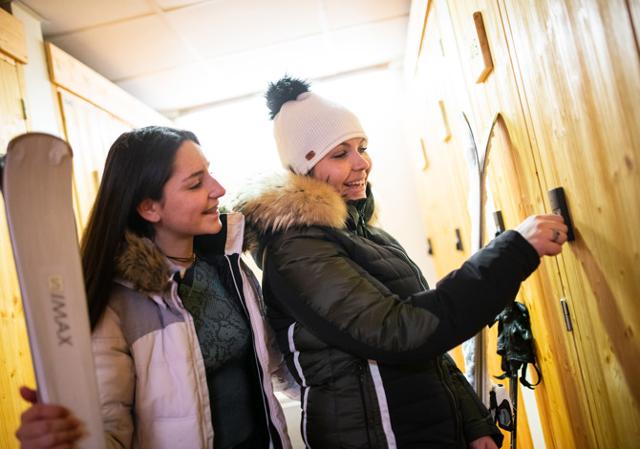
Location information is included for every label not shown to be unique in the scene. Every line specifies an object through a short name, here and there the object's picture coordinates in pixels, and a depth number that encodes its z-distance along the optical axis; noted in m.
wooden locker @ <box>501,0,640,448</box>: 0.87
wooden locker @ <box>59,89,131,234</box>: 2.84
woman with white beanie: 0.93
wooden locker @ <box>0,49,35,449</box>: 1.94
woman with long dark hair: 1.10
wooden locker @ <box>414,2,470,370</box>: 2.43
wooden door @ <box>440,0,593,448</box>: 1.40
